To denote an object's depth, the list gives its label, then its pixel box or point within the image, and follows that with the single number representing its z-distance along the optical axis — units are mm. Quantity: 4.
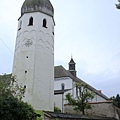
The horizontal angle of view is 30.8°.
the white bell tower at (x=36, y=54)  25484
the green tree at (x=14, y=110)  12438
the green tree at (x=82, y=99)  26406
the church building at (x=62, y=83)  34119
